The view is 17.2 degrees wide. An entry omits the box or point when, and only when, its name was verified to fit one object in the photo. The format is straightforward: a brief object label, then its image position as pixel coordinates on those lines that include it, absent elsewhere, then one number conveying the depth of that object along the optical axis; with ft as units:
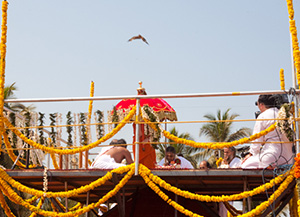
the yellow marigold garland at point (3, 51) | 57.28
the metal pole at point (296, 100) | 50.41
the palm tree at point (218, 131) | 242.00
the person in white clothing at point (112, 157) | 55.78
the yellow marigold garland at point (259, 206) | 49.85
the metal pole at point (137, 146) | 52.26
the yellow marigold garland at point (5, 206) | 57.62
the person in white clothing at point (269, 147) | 52.35
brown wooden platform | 51.79
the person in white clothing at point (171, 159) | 59.41
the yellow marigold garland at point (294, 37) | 52.39
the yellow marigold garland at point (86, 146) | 53.74
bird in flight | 76.06
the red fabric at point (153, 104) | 62.60
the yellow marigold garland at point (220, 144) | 50.43
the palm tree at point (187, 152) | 230.26
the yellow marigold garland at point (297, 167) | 49.24
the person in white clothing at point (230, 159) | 62.00
